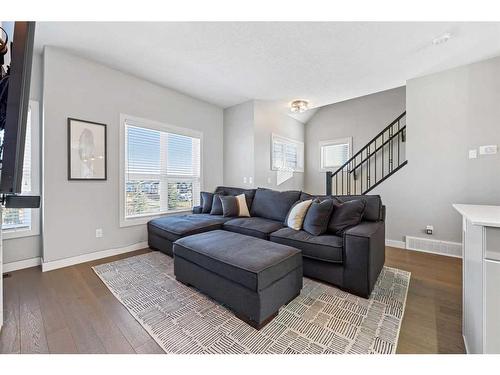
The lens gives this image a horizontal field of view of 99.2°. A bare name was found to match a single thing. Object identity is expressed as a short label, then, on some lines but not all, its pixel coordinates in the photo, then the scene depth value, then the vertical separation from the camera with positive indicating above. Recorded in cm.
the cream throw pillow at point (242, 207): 347 -32
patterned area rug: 135 -99
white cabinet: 98 -46
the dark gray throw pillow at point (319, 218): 229 -33
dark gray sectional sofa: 189 -54
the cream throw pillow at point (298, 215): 253 -33
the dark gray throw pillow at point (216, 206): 357 -32
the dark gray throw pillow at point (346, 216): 223 -30
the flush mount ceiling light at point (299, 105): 423 +166
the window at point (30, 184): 252 +5
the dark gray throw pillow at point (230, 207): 343 -31
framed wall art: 267 +50
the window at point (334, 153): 537 +90
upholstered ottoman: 152 -67
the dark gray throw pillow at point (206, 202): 374 -25
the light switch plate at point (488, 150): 276 +49
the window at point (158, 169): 326 +32
